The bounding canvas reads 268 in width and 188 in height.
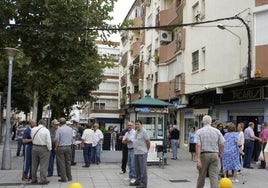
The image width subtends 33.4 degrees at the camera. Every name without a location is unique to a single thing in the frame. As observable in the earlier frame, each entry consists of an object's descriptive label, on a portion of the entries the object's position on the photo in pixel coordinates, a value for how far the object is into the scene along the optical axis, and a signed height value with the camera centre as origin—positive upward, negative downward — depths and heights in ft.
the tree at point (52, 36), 53.26 +11.45
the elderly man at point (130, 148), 43.19 -1.68
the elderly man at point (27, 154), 43.27 -2.39
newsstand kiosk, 59.88 +1.88
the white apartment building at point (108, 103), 241.14 +15.55
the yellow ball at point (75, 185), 24.57 -3.03
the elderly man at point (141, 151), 39.07 -1.72
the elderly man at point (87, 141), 59.21 -1.43
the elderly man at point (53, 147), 47.32 -1.85
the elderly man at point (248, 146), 58.90 -1.70
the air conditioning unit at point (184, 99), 98.83 +7.29
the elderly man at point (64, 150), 43.62 -1.97
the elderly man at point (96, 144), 61.36 -1.87
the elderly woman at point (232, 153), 44.70 -2.03
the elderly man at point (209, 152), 32.68 -1.45
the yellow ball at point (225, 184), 25.59 -2.92
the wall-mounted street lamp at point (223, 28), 68.87 +16.26
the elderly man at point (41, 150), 41.68 -1.90
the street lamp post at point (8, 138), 53.21 -1.10
